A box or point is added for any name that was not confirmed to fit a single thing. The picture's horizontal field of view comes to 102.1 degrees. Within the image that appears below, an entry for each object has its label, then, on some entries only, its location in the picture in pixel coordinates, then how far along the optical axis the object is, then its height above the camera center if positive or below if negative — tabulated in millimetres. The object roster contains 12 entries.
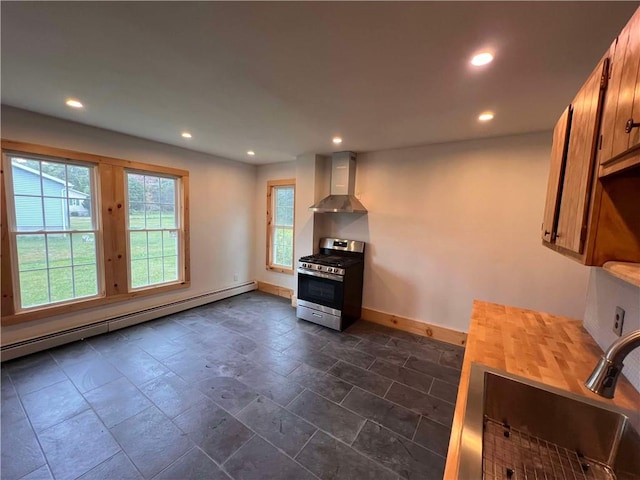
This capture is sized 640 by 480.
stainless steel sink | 877 -802
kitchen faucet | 701 -394
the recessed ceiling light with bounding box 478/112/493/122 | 2325 +989
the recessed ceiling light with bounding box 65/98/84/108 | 2358 +999
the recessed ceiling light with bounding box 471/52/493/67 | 1487 +973
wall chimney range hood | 3762 +460
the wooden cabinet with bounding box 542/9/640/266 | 808 +228
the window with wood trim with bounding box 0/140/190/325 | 2666 -222
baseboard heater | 2686 -1447
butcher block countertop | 1066 -701
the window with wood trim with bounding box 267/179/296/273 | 4914 -151
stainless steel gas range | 3586 -972
